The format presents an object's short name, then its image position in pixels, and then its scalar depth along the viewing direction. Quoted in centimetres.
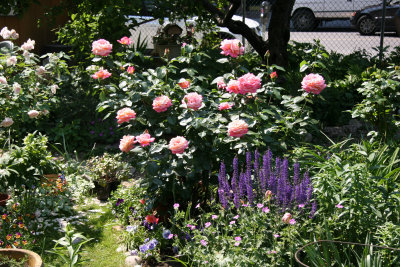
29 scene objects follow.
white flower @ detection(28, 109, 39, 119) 521
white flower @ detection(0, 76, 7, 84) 512
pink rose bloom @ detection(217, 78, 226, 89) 436
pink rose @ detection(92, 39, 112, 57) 445
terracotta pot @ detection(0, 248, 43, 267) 271
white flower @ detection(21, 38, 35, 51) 556
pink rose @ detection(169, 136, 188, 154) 365
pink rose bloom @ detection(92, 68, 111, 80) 438
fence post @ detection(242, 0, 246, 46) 851
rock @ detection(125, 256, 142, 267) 389
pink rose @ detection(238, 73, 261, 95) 394
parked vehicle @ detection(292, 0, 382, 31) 1503
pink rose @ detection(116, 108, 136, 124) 393
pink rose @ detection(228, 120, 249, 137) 369
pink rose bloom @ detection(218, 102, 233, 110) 409
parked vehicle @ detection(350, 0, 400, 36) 1467
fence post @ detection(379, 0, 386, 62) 788
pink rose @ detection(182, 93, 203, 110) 387
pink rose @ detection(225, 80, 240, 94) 400
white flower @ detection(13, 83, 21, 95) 521
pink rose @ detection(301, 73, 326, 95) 408
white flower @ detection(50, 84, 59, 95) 559
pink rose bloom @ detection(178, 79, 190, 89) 419
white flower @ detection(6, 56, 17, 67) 542
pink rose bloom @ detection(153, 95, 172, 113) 389
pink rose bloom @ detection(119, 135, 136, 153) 384
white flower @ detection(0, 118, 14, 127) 509
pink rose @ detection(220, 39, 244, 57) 429
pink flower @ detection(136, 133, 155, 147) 376
